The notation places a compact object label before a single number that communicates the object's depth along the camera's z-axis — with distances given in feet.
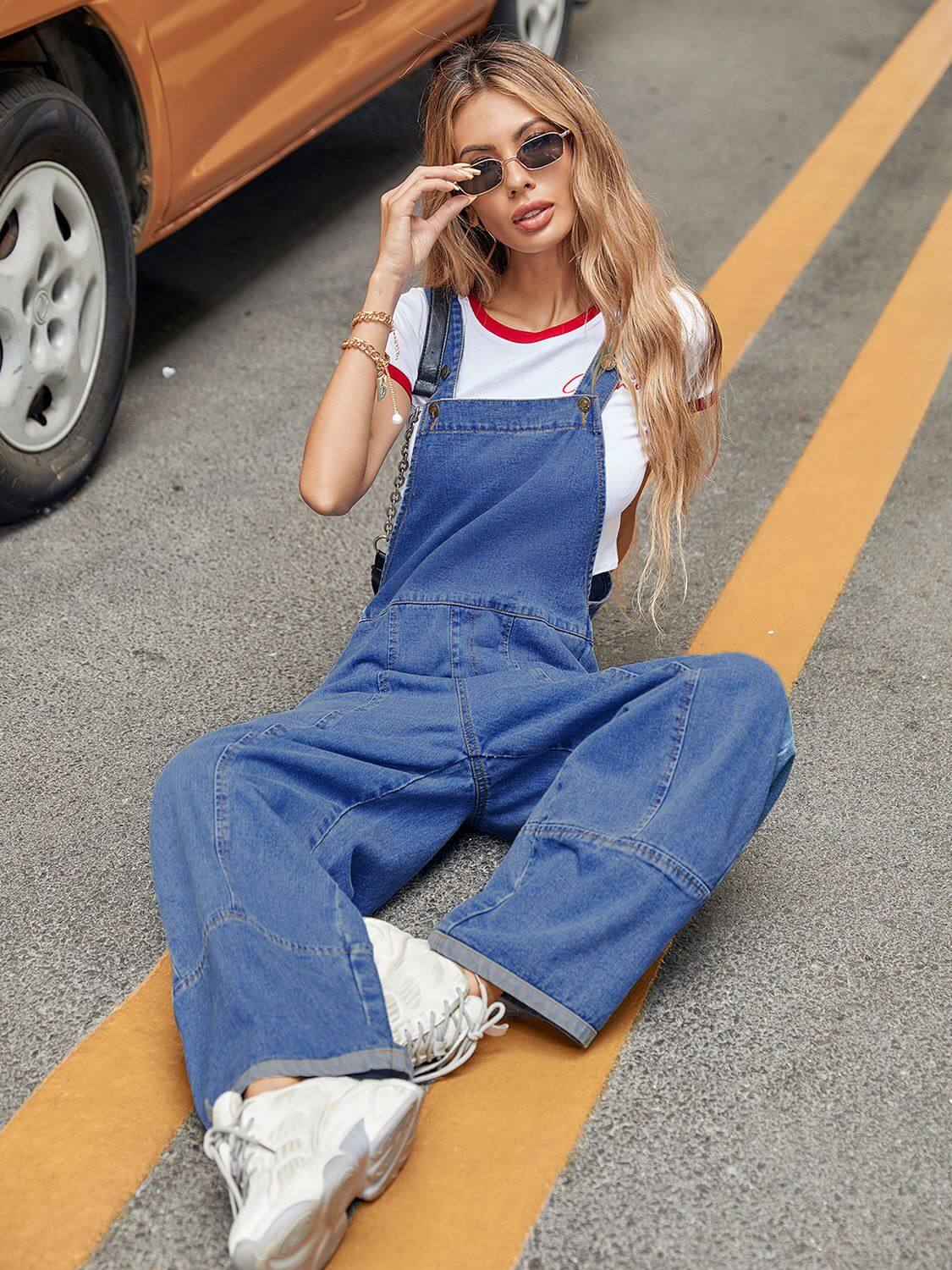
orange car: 9.52
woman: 5.66
